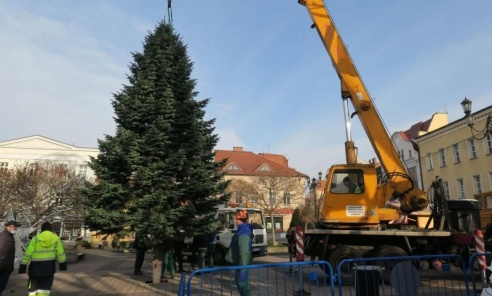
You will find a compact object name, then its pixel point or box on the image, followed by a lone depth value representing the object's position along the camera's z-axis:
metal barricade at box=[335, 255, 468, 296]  6.26
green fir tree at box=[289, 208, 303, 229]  30.50
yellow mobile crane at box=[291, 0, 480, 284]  10.56
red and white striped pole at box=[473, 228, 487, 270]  9.65
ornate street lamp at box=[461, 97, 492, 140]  11.86
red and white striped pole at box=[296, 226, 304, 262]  10.86
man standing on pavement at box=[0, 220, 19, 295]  7.50
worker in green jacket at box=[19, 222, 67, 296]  6.97
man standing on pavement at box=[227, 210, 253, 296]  6.77
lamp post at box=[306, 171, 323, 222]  21.87
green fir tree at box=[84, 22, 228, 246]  10.18
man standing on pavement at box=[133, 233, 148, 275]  10.22
